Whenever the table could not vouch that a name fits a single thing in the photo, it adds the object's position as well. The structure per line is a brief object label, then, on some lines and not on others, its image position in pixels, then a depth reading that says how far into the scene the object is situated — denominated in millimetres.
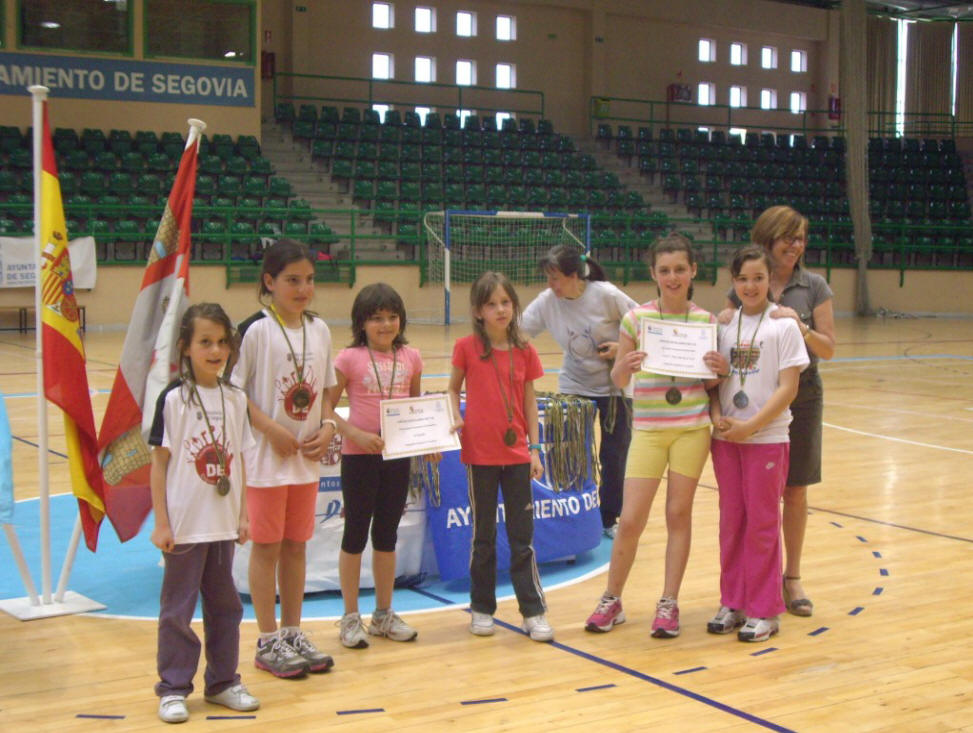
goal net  19781
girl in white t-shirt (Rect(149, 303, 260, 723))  3312
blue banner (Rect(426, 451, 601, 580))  4723
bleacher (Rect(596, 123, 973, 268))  23875
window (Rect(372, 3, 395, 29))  23547
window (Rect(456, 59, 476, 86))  24453
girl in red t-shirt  4109
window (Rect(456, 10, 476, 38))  24297
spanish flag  4113
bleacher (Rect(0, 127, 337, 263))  17547
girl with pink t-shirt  3971
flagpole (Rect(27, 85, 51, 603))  4137
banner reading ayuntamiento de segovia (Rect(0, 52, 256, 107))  18938
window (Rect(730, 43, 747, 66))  27406
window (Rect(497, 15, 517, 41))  24781
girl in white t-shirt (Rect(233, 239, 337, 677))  3670
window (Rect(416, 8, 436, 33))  23891
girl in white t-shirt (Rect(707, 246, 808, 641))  4055
